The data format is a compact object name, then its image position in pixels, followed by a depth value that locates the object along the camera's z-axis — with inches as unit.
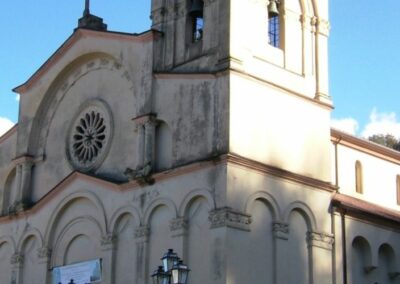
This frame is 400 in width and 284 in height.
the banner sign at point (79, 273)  1397.6
